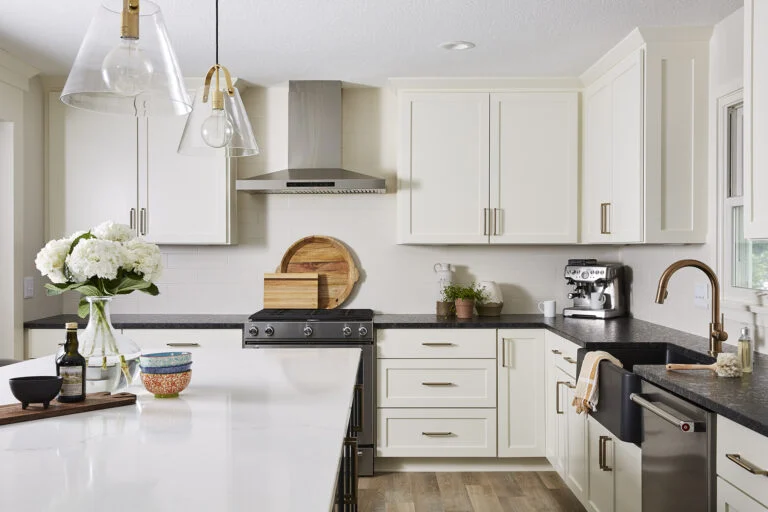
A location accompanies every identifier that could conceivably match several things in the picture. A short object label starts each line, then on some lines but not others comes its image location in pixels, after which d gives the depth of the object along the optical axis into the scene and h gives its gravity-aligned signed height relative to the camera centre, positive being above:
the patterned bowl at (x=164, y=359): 2.06 -0.32
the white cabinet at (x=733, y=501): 1.78 -0.64
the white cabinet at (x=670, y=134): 3.38 +0.57
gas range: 4.11 -0.45
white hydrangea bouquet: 2.03 -0.07
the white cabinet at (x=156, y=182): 4.37 +0.42
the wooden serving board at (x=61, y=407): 1.80 -0.41
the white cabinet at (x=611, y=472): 2.72 -0.90
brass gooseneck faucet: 2.77 -0.20
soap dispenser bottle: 2.45 -0.34
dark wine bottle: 1.94 -0.33
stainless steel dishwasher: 2.02 -0.61
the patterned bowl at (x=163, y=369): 2.05 -0.34
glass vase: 2.09 -0.31
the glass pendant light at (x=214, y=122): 2.18 +0.40
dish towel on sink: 2.84 -0.52
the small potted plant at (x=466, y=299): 4.36 -0.29
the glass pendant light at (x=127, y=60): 1.53 +0.42
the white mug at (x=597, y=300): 4.31 -0.29
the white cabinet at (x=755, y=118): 2.27 +0.44
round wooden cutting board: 4.66 -0.09
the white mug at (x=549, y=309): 4.43 -0.35
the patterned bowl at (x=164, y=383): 2.06 -0.38
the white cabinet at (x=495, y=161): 4.33 +0.55
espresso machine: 4.24 -0.22
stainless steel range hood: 4.49 +0.78
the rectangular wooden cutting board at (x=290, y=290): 4.61 -0.25
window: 3.13 +0.18
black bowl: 1.84 -0.36
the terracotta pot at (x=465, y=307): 4.36 -0.34
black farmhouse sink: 2.54 -0.49
